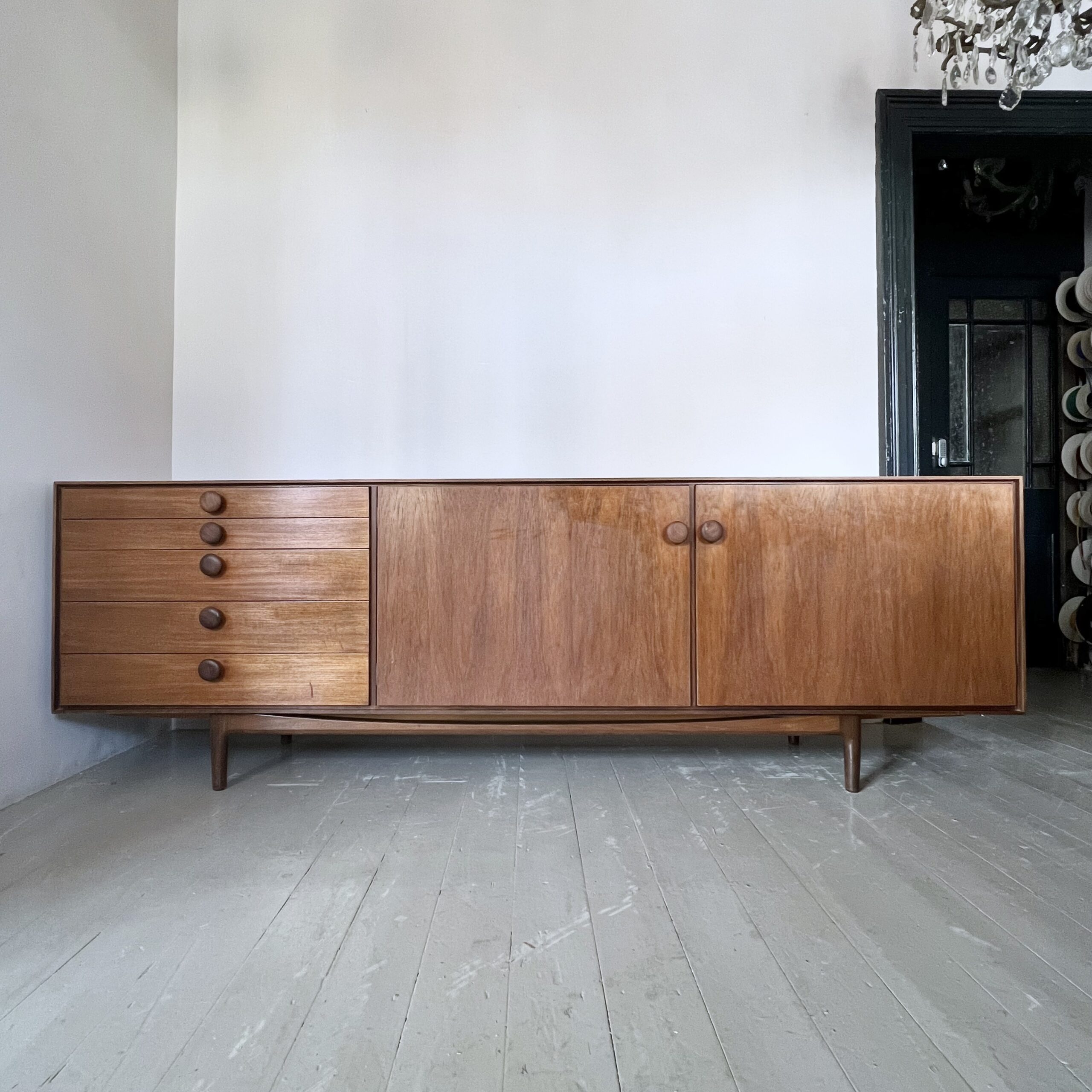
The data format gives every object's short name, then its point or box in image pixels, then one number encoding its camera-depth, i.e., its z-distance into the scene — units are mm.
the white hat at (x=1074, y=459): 3574
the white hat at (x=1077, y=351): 3537
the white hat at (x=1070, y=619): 3529
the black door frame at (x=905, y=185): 2051
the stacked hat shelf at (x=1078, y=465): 3471
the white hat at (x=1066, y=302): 3584
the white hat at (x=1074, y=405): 3578
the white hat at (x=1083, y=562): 3467
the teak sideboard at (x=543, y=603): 1446
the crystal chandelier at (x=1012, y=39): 1742
